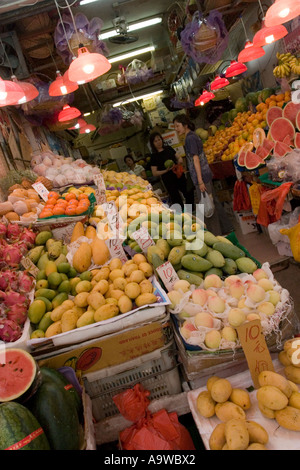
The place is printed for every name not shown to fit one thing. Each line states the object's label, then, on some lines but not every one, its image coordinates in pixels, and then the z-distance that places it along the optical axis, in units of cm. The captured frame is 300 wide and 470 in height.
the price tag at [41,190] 401
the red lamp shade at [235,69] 654
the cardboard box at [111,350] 172
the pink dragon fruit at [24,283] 220
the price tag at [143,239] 240
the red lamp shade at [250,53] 510
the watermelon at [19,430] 113
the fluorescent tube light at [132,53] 903
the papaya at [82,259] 240
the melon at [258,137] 483
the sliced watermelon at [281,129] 439
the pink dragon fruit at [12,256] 244
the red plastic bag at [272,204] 353
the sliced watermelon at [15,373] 133
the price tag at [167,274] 205
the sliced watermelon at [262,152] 459
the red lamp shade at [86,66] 319
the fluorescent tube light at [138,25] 687
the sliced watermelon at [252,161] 466
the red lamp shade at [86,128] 900
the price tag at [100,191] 369
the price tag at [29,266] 241
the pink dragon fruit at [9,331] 179
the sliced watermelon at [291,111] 439
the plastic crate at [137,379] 178
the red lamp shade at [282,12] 331
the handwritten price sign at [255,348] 150
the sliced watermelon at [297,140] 405
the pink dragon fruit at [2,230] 287
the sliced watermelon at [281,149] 410
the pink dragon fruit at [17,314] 193
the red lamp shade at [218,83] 760
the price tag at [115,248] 246
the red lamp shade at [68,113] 557
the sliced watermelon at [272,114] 514
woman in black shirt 689
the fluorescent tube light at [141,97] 1192
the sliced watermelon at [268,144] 453
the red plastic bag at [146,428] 155
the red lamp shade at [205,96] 880
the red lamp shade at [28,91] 385
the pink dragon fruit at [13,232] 293
